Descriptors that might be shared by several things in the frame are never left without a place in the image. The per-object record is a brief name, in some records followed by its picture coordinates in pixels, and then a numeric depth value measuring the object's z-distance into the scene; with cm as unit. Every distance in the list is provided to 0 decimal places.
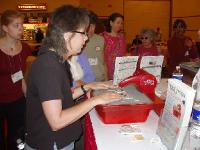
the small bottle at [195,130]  108
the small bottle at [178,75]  187
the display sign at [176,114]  104
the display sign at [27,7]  865
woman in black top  121
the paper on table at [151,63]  229
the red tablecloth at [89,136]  139
